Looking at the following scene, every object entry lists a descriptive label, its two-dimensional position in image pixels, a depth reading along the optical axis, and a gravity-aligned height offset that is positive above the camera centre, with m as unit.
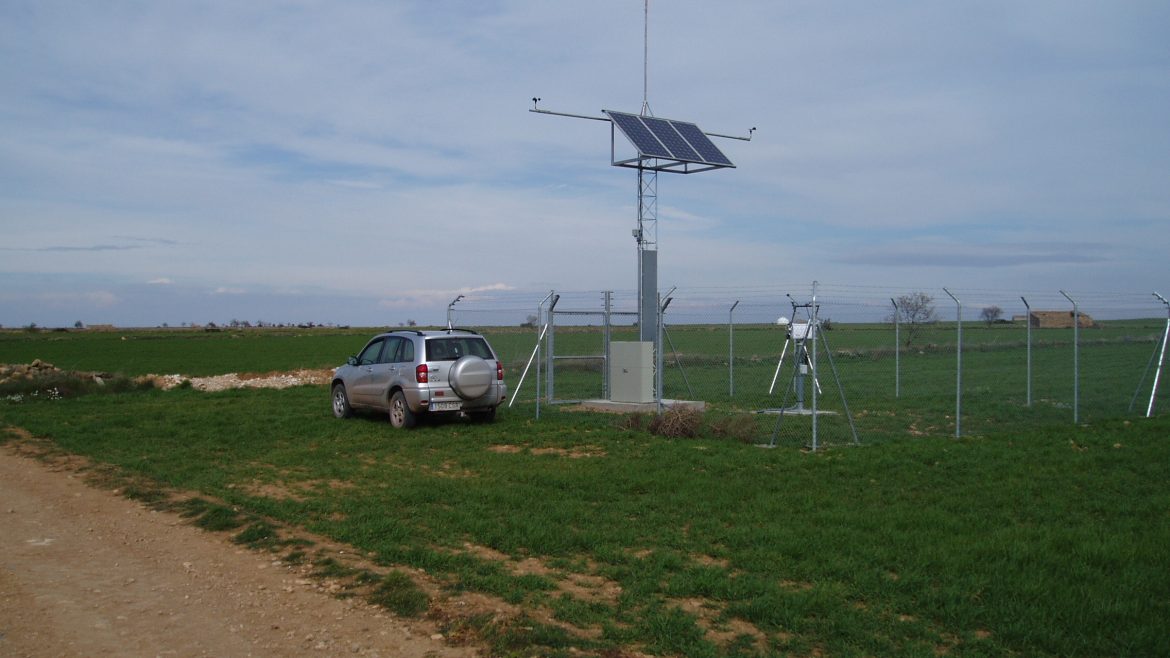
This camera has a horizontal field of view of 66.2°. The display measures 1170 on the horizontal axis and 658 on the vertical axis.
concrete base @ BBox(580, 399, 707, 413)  16.86 -1.34
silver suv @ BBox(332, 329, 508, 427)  14.66 -0.71
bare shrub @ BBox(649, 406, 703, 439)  13.59 -1.34
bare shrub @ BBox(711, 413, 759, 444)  13.40 -1.40
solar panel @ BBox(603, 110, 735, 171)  18.08 +4.17
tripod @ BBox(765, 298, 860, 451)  12.23 -0.30
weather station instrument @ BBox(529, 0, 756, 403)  18.03 +3.70
